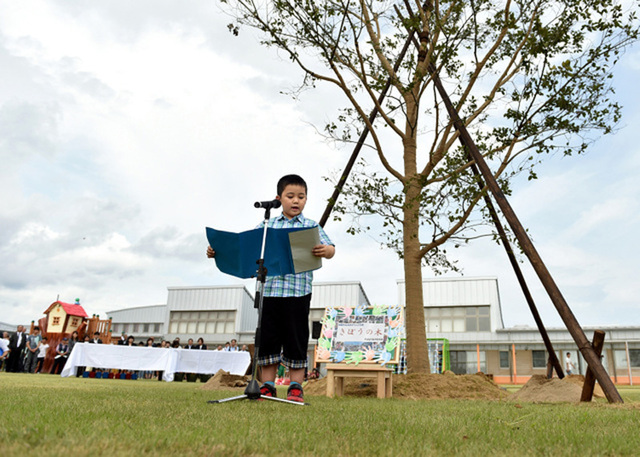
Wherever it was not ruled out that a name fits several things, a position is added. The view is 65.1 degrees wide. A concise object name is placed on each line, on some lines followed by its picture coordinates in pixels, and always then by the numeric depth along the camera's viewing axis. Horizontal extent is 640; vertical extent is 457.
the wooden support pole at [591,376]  5.28
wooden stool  6.08
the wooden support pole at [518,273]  8.53
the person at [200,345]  17.16
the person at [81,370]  14.95
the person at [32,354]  18.89
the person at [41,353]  18.83
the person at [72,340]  17.34
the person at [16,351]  18.56
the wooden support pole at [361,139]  8.78
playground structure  21.02
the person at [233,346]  17.73
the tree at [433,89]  7.71
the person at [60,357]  17.41
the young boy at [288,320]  4.07
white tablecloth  13.71
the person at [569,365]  22.10
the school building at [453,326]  28.97
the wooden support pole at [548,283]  5.23
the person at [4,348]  16.52
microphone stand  3.63
